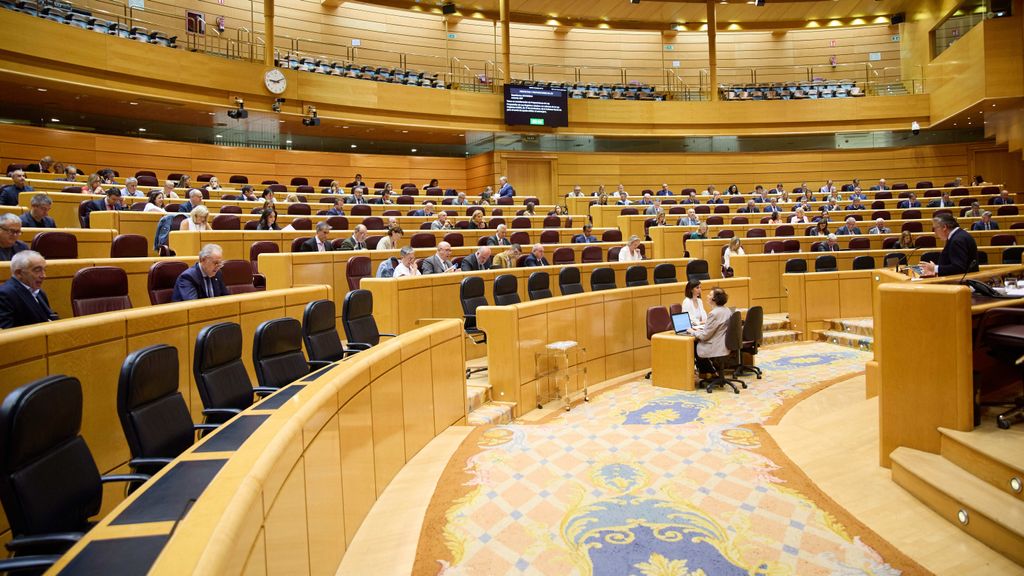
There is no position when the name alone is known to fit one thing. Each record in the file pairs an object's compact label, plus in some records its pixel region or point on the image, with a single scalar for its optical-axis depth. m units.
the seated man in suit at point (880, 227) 11.04
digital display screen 14.48
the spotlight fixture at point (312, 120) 12.55
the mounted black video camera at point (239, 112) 11.77
